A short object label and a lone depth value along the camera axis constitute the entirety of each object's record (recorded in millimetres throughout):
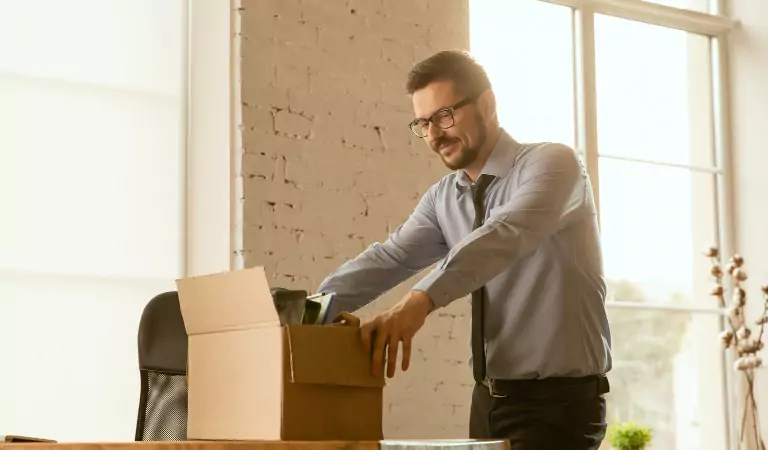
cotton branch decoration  3988
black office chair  2285
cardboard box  1631
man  2234
